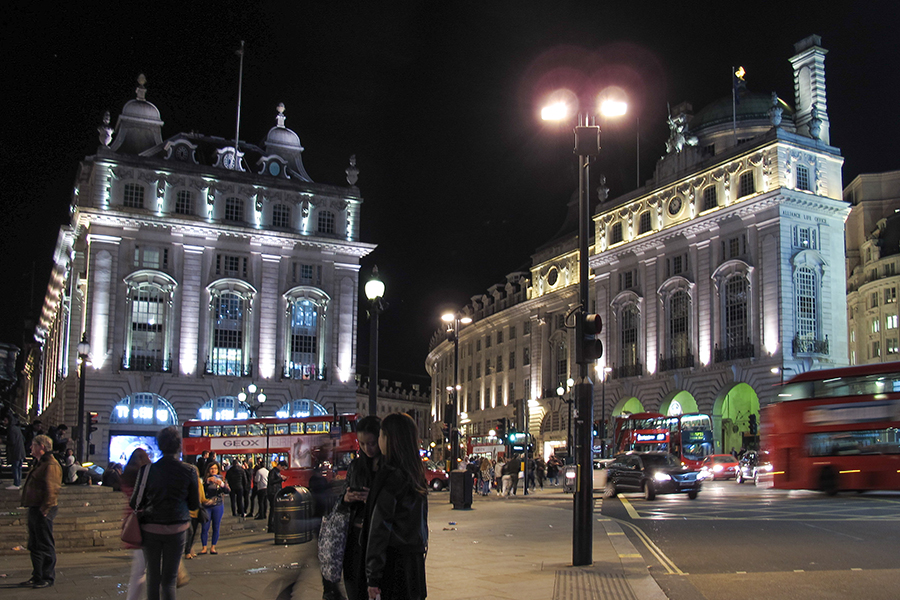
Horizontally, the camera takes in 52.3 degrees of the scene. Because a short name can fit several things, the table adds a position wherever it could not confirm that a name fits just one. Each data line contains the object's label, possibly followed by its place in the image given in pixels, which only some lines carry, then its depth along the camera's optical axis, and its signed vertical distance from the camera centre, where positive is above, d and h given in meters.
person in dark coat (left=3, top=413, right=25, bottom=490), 22.55 -0.68
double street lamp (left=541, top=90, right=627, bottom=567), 12.18 +0.67
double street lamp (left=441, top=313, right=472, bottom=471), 32.06 -0.11
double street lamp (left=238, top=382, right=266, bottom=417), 54.15 +1.48
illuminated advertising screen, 55.88 -1.38
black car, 29.52 -1.64
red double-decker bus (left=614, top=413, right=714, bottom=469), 46.81 -0.51
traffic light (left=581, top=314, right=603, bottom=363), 12.81 +1.21
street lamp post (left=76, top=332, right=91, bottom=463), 35.56 +1.18
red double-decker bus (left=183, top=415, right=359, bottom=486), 42.10 -0.61
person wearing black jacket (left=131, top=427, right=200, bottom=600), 7.70 -0.83
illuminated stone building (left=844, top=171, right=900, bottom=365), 87.38 +15.64
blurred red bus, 23.56 -0.09
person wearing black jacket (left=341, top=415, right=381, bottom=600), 5.85 -0.52
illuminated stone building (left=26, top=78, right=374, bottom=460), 57.19 +9.17
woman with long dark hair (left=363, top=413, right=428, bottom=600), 5.47 -0.57
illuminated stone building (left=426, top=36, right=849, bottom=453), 51.94 +9.70
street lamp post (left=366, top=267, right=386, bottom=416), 16.12 +2.17
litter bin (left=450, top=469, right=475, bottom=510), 27.75 -1.97
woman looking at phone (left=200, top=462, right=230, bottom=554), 15.30 -1.34
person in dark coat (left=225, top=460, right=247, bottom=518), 23.80 -1.55
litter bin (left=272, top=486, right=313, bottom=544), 15.57 -1.63
